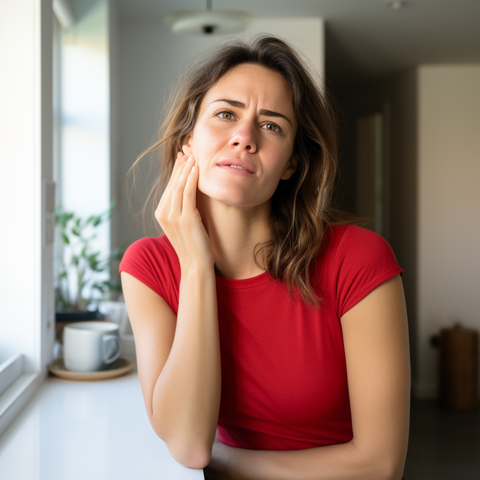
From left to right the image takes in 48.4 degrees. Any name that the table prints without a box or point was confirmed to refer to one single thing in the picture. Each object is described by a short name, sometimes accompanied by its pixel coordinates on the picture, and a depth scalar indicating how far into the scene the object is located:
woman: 0.98
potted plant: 1.75
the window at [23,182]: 1.34
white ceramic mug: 1.44
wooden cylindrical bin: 4.62
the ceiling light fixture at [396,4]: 3.06
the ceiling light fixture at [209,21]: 2.30
